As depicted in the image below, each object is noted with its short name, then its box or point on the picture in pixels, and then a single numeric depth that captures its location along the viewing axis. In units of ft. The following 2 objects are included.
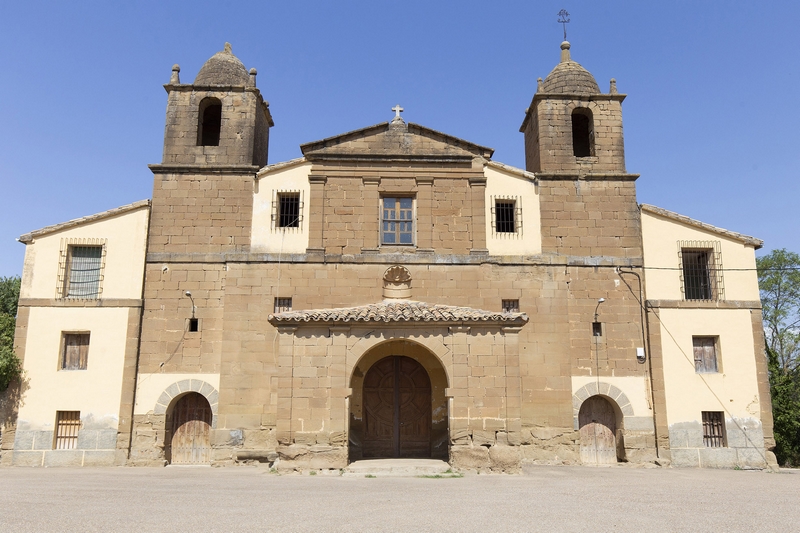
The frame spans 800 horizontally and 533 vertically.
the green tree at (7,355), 55.36
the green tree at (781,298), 106.73
